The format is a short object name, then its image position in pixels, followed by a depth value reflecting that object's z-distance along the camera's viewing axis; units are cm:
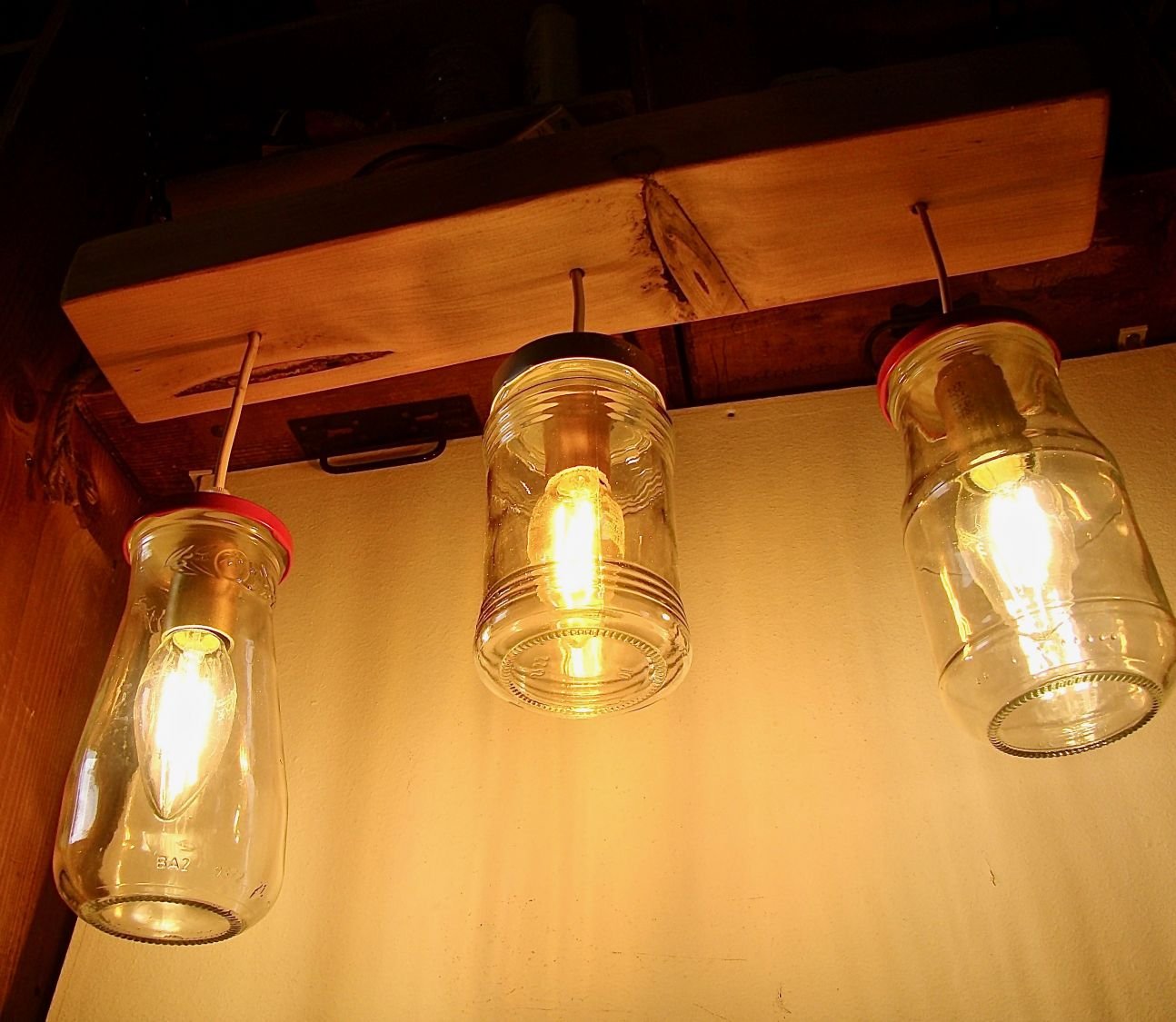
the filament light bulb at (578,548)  64
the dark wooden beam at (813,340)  95
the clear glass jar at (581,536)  65
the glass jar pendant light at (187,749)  66
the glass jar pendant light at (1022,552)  62
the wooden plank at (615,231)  77
